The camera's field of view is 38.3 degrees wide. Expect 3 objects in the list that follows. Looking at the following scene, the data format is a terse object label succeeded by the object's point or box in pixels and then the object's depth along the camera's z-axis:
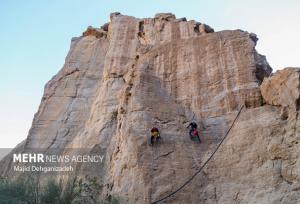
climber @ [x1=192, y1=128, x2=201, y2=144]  16.12
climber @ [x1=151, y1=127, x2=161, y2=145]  15.73
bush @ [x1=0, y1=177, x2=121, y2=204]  13.80
